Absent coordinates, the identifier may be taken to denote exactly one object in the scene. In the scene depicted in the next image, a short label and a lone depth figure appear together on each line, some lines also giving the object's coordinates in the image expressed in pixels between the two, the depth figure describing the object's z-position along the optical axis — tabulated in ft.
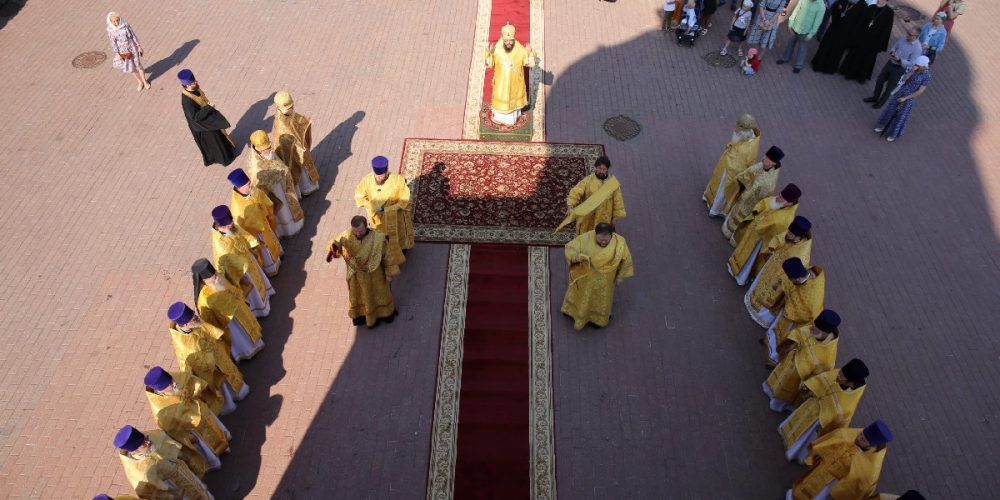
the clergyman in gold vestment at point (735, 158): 33.96
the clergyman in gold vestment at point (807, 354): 24.49
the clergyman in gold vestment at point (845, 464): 21.09
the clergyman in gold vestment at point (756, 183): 31.60
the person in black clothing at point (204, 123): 37.19
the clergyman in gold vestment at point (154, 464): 20.60
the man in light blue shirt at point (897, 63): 43.83
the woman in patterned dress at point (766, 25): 48.80
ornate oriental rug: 36.50
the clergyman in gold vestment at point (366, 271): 26.81
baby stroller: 52.11
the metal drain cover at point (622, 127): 43.62
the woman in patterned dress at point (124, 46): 42.55
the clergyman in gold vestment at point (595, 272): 27.04
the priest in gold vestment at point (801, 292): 26.43
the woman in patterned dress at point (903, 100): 40.57
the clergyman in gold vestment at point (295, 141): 35.50
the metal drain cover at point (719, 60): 51.21
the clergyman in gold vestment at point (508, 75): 40.24
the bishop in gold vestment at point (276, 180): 32.30
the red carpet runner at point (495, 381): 26.45
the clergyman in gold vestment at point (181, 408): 22.20
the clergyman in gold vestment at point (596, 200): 30.60
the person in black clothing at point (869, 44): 47.44
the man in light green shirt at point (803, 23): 48.01
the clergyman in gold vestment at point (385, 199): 30.83
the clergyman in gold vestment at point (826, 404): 22.88
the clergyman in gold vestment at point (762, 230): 29.76
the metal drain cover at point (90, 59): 48.80
